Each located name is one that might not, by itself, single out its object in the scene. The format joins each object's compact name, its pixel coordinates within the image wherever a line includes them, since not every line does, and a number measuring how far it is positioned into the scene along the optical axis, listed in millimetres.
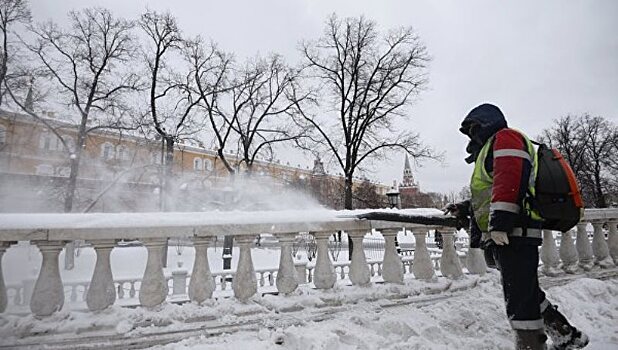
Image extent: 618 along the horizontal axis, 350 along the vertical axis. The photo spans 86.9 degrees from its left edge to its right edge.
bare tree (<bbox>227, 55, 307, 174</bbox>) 20625
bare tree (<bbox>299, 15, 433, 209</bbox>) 19422
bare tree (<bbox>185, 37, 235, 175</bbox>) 19969
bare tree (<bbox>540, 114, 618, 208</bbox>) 31580
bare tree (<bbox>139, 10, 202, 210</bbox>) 18172
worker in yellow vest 1947
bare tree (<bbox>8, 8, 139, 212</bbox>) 15930
